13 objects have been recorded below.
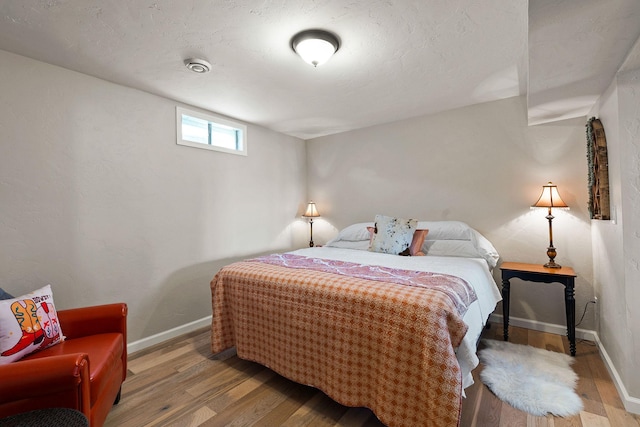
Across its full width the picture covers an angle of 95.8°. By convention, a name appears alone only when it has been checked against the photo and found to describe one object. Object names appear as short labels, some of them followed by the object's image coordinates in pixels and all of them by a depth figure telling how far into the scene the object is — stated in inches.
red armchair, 48.5
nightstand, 93.9
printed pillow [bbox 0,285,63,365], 59.7
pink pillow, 116.7
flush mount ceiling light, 74.0
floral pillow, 117.1
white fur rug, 70.4
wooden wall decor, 83.1
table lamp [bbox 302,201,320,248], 171.3
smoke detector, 86.3
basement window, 121.6
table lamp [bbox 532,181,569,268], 103.9
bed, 56.7
